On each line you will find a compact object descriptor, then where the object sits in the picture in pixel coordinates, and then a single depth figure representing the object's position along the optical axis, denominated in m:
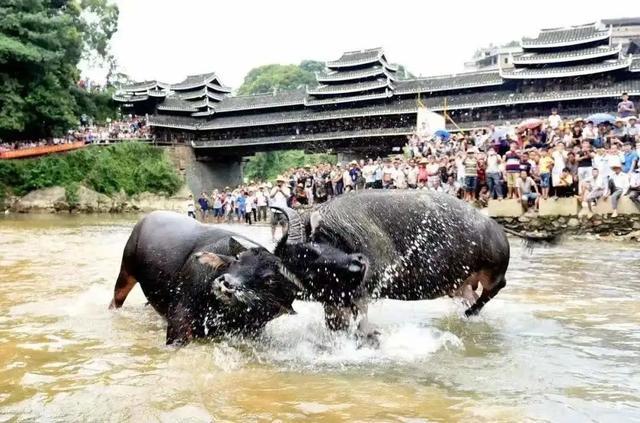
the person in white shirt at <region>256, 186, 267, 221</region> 26.52
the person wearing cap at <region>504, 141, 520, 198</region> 14.37
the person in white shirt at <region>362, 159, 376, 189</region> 20.39
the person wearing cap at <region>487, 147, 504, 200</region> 14.70
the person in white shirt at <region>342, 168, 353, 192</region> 21.30
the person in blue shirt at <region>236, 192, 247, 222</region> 27.55
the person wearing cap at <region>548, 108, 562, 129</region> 17.07
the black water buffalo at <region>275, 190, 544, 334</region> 4.58
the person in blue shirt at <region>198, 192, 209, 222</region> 34.50
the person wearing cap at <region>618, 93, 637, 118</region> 17.12
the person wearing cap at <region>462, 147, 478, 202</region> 15.40
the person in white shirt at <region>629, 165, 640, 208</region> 12.77
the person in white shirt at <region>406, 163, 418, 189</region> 17.78
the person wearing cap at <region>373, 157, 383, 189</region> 20.10
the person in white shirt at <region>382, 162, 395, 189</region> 19.27
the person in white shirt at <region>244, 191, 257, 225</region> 26.81
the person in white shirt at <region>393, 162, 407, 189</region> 18.62
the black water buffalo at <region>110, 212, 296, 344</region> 4.52
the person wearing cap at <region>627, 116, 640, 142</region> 14.75
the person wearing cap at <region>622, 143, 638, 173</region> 12.84
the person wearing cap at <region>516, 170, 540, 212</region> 14.17
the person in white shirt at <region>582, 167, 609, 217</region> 13.04
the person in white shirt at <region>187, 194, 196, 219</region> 31.19
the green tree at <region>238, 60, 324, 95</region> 88.88
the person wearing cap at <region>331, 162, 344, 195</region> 21.88
